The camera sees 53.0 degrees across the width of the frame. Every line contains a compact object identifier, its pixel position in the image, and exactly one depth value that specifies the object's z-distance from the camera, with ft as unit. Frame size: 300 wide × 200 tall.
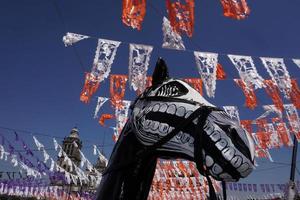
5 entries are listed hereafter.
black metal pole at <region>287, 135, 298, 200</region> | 20.07
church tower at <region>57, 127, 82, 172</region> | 283.12
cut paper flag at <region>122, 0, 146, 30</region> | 22.44
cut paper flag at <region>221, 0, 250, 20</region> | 23.58
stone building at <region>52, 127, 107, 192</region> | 282.97
